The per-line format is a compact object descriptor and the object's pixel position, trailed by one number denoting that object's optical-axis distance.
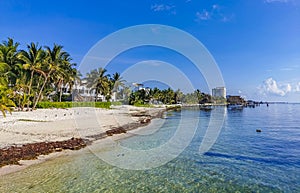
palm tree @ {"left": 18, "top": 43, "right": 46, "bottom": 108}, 34.31
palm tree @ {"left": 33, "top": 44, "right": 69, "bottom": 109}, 36.94
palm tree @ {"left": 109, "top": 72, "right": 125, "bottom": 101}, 67.56
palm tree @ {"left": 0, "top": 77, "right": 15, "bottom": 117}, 10.09
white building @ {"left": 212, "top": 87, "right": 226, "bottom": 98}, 180.62
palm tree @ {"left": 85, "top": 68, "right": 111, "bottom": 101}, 59.60
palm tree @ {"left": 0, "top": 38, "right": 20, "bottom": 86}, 34.97
